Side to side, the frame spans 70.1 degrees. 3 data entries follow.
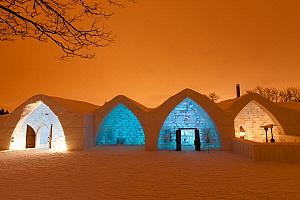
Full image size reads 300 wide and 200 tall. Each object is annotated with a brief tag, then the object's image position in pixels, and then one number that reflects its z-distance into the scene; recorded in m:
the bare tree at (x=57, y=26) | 3.26
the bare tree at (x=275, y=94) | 36.44
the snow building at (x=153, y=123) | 12.49
